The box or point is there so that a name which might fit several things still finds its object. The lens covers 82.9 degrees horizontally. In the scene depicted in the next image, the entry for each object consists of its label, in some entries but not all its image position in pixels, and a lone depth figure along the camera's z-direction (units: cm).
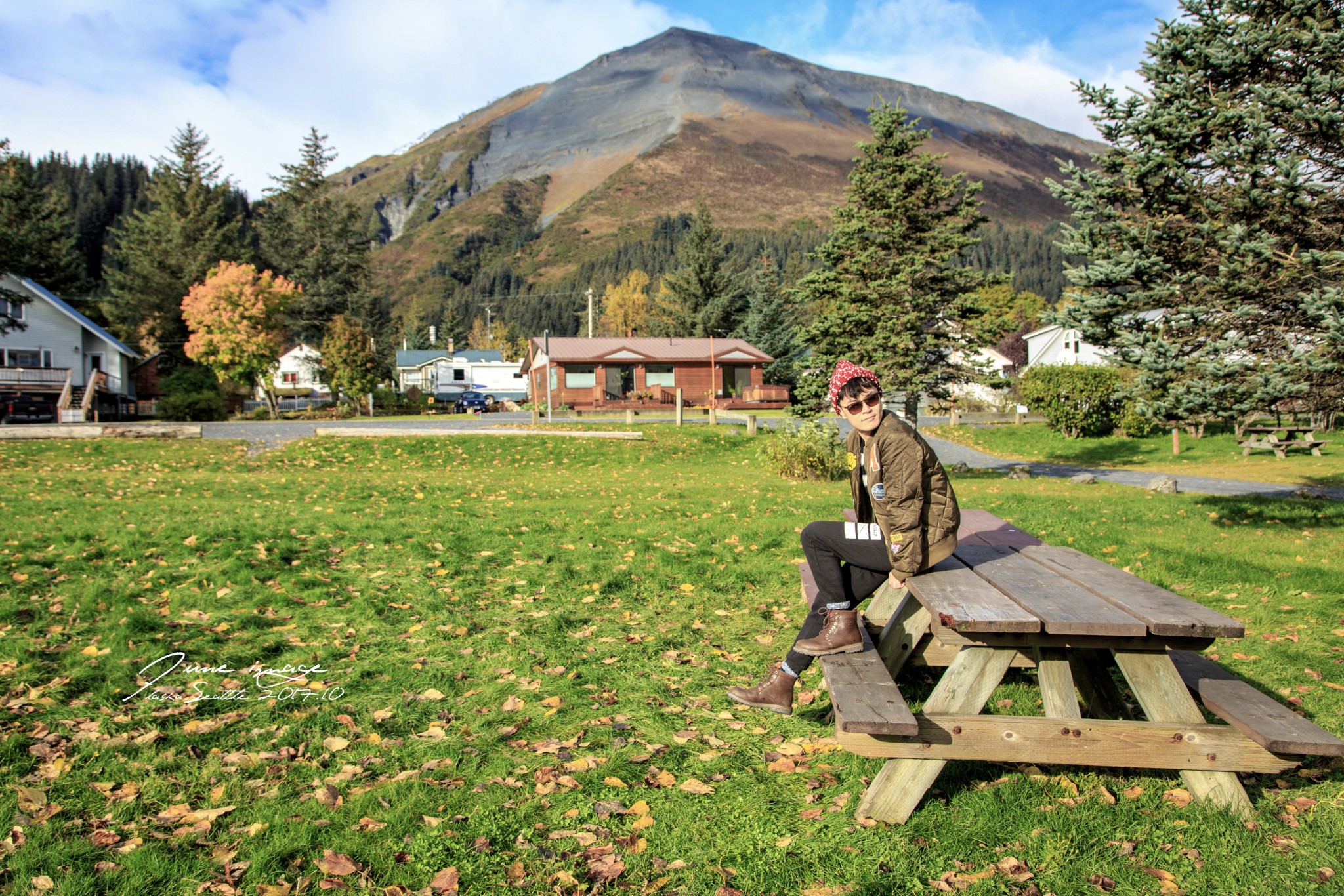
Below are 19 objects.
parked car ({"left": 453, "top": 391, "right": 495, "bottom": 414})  5409
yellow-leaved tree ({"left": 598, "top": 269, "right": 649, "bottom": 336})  8931
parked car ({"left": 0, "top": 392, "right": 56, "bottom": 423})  3609
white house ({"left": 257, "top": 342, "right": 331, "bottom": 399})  7925
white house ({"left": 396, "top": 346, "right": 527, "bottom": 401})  7388
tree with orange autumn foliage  4066
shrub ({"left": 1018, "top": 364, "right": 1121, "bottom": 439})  2486
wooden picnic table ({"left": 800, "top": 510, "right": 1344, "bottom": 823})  297
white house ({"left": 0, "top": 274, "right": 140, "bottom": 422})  3812
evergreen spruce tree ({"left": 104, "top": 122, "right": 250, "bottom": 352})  5269
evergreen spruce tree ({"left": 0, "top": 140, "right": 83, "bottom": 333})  2884
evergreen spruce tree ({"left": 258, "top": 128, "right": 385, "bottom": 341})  5988
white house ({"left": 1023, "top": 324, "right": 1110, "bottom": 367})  5719
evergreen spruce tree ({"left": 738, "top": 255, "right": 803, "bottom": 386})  5397
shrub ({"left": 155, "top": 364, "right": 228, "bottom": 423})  3761
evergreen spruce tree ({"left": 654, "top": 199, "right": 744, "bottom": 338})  6047
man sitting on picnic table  370
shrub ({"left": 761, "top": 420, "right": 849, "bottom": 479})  1556
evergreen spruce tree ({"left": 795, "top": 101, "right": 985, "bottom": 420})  1630
